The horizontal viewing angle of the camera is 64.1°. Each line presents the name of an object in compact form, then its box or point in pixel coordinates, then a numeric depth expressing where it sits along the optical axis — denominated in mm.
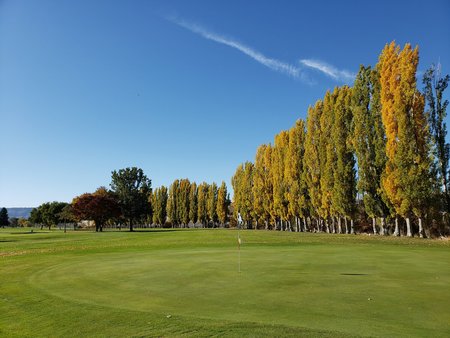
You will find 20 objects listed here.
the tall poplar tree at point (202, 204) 113562
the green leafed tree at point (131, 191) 89062
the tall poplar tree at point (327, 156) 51344
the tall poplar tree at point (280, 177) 68312
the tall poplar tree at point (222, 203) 107875
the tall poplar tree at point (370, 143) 40906
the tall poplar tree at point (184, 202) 118000
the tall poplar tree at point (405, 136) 34844
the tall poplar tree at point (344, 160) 47656
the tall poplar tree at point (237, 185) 92888
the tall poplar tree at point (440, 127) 36594
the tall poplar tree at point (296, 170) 62312
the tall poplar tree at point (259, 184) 78500
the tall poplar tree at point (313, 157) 56031
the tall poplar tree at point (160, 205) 126812
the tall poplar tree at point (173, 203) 121562
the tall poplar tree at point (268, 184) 75750
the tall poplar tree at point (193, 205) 115938
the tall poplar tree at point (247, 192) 86812
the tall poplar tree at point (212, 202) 110062
